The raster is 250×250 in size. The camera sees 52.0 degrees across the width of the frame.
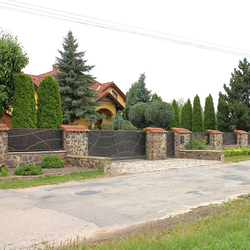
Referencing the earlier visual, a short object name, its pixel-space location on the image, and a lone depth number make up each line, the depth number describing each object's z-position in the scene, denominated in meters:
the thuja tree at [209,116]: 34.91
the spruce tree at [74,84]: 24.59
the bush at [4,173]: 10.10
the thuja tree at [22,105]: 16.14
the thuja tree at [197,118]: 35.03
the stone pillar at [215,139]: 23.56
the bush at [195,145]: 19.78
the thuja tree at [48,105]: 17.38
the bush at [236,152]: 21.67
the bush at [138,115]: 27.08
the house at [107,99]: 28.00
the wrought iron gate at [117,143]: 16.00
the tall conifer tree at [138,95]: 31.94
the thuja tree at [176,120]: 35.51
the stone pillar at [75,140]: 14.11
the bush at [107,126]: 26.34
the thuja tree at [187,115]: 35.39
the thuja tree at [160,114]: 23.94
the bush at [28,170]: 10.43
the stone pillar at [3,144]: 11.84
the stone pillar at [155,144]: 18.17
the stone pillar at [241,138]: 26.91
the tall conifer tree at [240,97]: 31.05
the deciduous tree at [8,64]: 16.34
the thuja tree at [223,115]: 32.78
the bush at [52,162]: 12.45
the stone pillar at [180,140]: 19.77
